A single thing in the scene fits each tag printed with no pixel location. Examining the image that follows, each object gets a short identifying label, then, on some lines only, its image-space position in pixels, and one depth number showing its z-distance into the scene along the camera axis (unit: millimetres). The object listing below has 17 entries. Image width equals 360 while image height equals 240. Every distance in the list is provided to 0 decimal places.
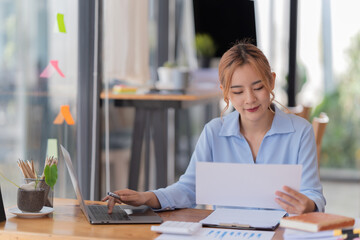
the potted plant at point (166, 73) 4199
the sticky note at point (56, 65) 2914
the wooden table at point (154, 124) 3729
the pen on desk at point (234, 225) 1730
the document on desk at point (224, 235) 1616
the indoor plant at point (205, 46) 5348
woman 2008
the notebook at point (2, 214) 1812
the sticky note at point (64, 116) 2992
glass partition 2596
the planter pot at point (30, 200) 1871
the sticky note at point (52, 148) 2881
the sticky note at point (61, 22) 2920
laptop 1804
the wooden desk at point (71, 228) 1647
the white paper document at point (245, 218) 1740
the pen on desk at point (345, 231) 1545
